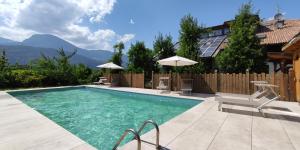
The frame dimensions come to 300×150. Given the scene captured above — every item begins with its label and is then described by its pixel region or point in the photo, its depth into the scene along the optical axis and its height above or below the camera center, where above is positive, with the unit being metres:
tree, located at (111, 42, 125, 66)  15.28 +2.91
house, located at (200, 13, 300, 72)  10.02 +3.70
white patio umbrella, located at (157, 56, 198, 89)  7.16 +0.90
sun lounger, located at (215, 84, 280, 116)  3.89 -0.79
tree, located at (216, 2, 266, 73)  7.93 +1.86
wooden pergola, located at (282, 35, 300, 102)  5.12 +0.63
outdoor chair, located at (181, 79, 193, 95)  7.38 -0.63
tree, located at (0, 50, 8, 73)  10.80 +1.23
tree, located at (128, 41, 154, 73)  12.82 +1.99
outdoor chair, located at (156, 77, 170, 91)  8.37 -0.51
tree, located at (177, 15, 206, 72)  9.03 +2.74
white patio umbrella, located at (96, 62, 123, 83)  11.40 +0.96
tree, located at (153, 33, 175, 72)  11.52 +2.81
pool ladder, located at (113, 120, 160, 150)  1.77 -0.84
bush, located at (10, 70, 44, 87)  10.46 -0.15
